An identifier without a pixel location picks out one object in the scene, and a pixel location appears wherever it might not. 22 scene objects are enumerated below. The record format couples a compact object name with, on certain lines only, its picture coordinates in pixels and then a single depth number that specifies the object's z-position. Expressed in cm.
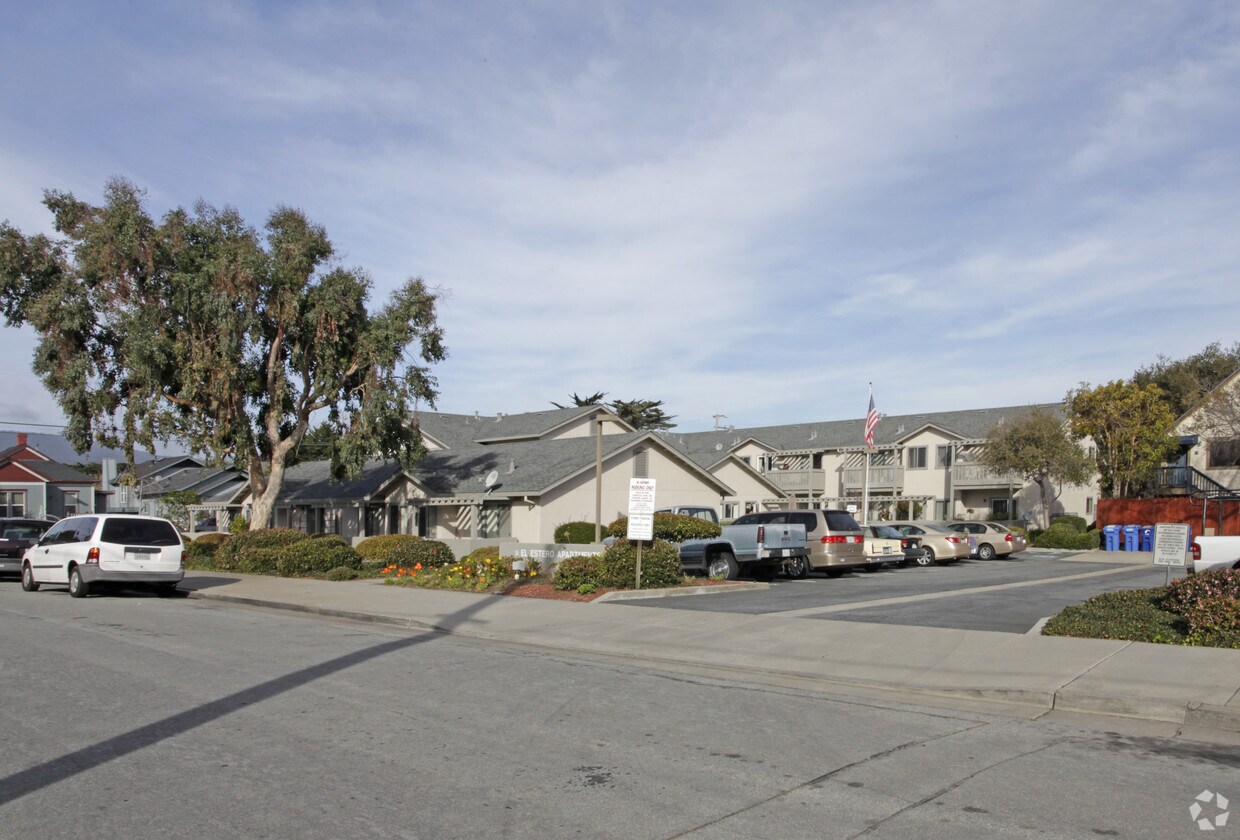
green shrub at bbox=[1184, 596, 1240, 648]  1112
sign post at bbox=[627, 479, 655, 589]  1791
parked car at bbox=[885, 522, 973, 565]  3045
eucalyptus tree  2948
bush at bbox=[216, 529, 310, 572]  2747
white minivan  1972
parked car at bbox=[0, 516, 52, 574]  2667
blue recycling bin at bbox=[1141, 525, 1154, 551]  3600
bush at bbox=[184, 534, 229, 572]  3053
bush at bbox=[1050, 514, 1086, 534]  4206
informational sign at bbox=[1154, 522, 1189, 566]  1377
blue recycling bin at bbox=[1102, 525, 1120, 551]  3666
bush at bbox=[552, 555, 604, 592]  1855
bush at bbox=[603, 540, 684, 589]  1853
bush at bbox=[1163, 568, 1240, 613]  1191
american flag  3884
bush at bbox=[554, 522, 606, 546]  3091
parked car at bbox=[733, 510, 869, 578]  2352
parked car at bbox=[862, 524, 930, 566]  2870
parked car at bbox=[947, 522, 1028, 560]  3388
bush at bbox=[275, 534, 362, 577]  2500
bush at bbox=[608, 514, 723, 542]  2430
